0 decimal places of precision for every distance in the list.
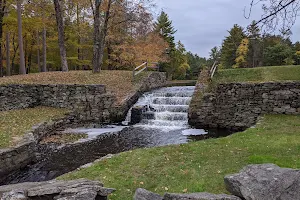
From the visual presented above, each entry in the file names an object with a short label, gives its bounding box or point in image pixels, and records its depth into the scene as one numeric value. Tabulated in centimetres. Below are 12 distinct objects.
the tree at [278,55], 2869
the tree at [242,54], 3267
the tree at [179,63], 3927
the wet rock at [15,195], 395
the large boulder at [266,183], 349
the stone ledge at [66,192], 379
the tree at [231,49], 3654
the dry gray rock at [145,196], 383
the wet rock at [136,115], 1341
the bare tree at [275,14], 533
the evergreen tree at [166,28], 3788
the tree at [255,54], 3447
